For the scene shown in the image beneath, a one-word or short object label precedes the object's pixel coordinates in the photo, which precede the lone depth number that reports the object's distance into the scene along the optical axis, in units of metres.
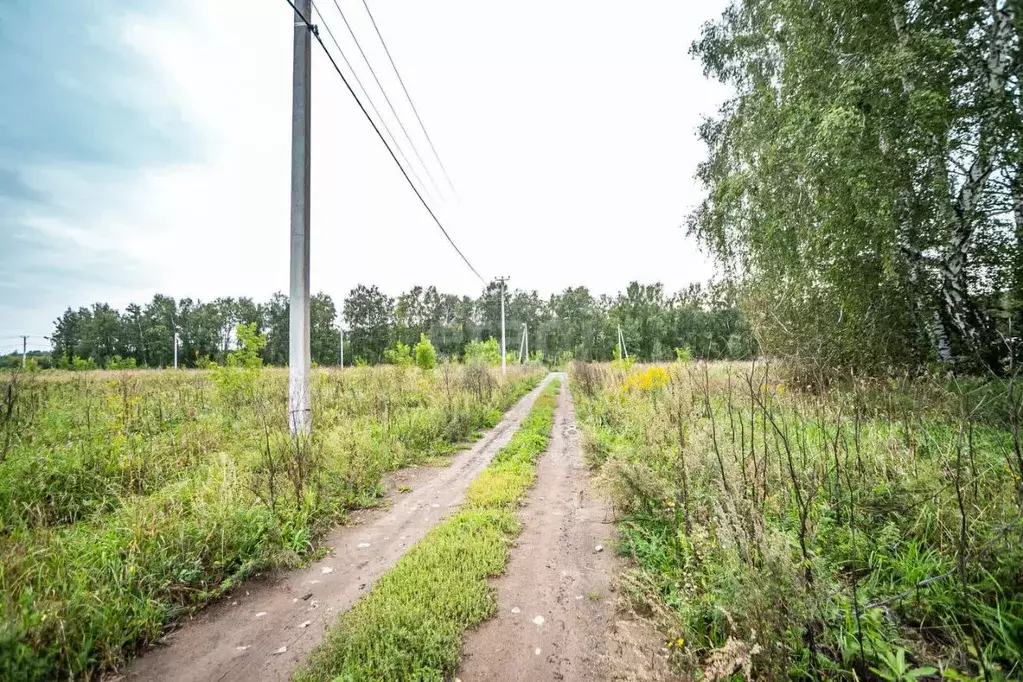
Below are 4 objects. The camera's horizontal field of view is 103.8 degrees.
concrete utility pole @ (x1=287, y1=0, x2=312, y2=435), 6.75
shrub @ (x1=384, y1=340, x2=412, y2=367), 18.03
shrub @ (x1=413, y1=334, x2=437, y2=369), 18.58
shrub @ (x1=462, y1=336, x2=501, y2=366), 28.60
